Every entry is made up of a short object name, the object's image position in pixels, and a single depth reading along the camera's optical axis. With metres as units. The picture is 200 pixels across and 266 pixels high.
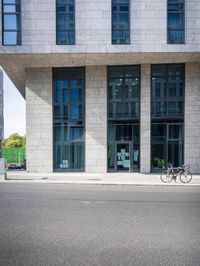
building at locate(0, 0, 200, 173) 21.25
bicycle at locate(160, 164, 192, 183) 16.73
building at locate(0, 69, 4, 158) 60.15
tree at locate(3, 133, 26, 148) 86.19
